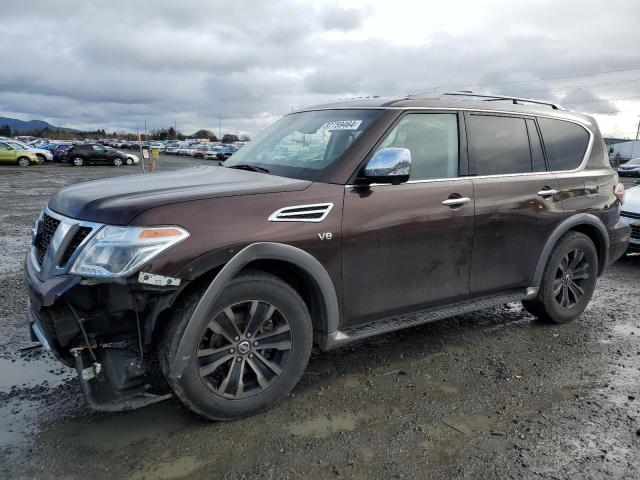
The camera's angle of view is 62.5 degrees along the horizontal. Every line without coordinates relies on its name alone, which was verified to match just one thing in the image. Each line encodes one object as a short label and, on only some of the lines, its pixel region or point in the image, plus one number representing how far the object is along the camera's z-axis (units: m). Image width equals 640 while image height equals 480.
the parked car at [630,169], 31.38
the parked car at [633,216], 7.68
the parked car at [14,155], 32.41
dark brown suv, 2.79
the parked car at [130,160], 39.06
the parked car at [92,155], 35.88
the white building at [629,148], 76.14
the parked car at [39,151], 33.16
